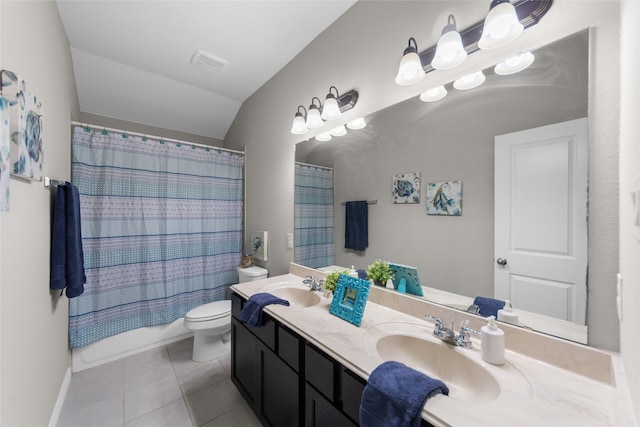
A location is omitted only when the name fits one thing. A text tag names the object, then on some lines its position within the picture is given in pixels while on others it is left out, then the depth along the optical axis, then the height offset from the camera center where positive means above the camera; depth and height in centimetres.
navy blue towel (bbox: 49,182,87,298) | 146 -20
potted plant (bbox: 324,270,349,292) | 148 -41
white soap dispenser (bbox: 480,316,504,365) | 85 -46
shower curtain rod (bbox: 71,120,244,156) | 206 +72
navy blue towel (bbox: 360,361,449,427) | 66 -51
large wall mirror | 89 +26
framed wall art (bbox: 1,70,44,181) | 85 +33
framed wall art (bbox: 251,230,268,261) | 252 -34
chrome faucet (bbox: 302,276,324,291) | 167 -49
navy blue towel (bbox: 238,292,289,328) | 136 -53
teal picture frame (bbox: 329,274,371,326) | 118 -44
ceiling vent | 215 +136
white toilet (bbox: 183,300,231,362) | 211 -101
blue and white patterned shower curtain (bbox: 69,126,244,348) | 210 -16
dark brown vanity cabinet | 92 -77
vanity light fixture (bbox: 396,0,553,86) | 91 +73
